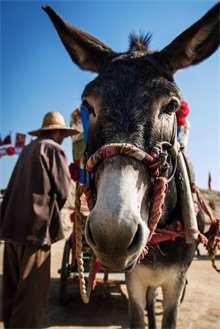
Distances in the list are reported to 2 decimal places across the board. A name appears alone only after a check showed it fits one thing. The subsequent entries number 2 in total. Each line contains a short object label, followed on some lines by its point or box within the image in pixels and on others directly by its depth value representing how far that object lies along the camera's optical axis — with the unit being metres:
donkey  1.24
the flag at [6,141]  14.86
